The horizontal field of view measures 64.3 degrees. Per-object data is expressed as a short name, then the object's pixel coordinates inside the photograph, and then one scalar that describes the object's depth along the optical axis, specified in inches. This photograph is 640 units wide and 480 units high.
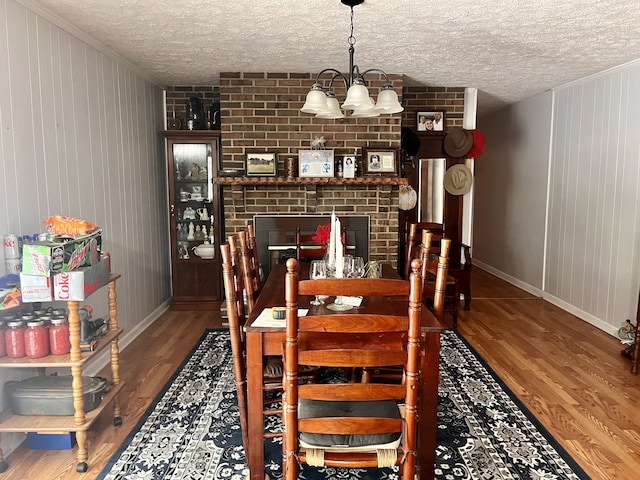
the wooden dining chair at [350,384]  64.0
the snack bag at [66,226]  100.9
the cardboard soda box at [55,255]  88.7
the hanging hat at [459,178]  222.8
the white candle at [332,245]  108.5
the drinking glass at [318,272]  99.8
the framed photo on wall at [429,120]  218.4
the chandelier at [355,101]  103.0
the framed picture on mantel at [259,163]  190.7
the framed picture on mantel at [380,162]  192.4
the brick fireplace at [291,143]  189.5
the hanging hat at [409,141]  213.8
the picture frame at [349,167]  191.3
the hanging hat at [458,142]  217.2
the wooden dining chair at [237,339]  85.5
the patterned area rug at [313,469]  91.9
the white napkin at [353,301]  97.6
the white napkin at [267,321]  83.8
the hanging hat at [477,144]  218.8
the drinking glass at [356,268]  103.3
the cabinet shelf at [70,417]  90.0
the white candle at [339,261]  98.3
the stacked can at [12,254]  98.0
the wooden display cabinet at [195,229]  207.8
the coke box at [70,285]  89.7
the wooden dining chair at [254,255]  125.2
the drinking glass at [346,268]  102.5
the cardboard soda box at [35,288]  89.4
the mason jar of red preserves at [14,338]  91.7
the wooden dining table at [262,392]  82.7
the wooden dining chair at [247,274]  105.4
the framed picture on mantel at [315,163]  190.5
